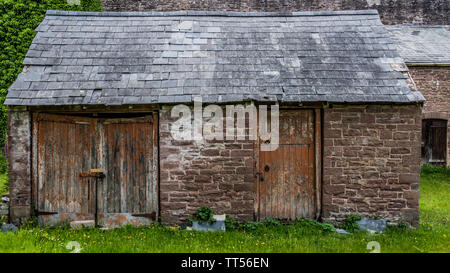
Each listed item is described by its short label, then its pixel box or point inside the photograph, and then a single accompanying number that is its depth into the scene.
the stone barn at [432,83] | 14.51
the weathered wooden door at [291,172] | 7.07
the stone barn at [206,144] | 6.75
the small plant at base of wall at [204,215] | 6.67
